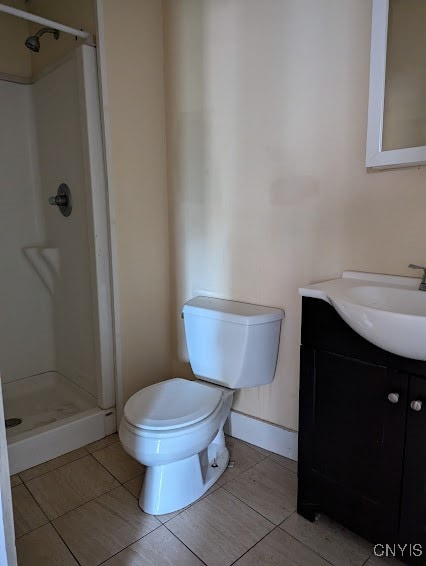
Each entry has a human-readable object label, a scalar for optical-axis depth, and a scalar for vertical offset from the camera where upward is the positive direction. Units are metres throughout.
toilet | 1.34 -0.69
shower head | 1.64 +0.75
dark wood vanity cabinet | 1.08 -0.65
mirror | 1.22 +0.42
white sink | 0.93 -0.24
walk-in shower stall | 1.79 -0.25
